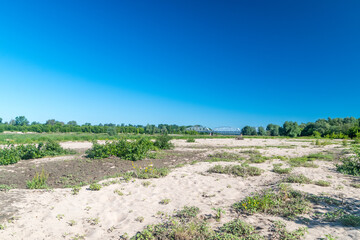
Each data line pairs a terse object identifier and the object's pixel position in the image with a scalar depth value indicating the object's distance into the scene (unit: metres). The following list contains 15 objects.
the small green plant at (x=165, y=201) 5.24
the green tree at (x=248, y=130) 84.57
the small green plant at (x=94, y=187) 6.31
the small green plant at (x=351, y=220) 3.68
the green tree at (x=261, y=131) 75.91
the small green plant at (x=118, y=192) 5.85
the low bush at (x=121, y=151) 11.99
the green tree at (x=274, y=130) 71.06
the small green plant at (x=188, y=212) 4.36
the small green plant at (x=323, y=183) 6.18
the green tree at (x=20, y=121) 102.32
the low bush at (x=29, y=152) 10.58
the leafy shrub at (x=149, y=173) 7.78
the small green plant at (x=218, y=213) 4.21
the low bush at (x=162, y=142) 17.84
